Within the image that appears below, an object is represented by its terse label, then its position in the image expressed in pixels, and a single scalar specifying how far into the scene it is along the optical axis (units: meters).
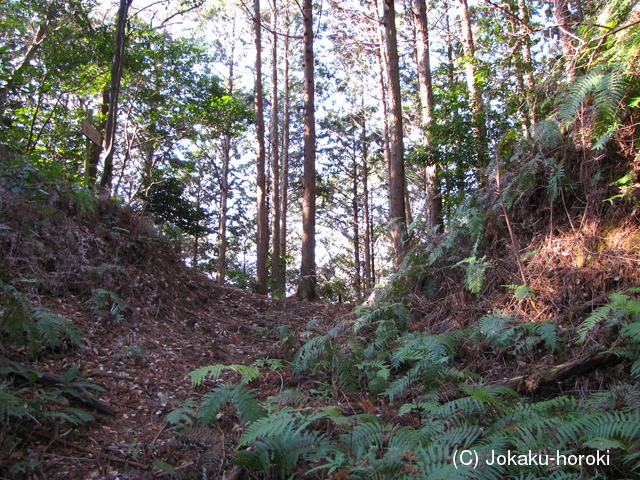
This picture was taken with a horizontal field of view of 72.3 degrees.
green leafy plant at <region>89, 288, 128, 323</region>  4.99
